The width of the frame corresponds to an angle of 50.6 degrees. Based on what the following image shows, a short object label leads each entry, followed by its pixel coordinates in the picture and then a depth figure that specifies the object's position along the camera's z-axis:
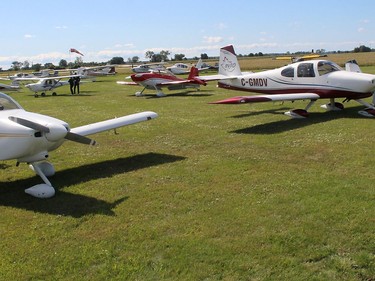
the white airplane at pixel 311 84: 11.79
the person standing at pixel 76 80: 29.06
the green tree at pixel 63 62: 155.52
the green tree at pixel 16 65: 160.60
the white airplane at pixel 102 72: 44.25
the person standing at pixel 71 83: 28.96
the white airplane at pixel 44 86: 28.44
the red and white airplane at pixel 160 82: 23.91
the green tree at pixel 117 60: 155.88
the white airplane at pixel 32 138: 5.89
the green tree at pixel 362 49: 131.00
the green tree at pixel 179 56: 167.26
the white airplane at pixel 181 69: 50.76
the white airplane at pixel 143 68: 52.51
